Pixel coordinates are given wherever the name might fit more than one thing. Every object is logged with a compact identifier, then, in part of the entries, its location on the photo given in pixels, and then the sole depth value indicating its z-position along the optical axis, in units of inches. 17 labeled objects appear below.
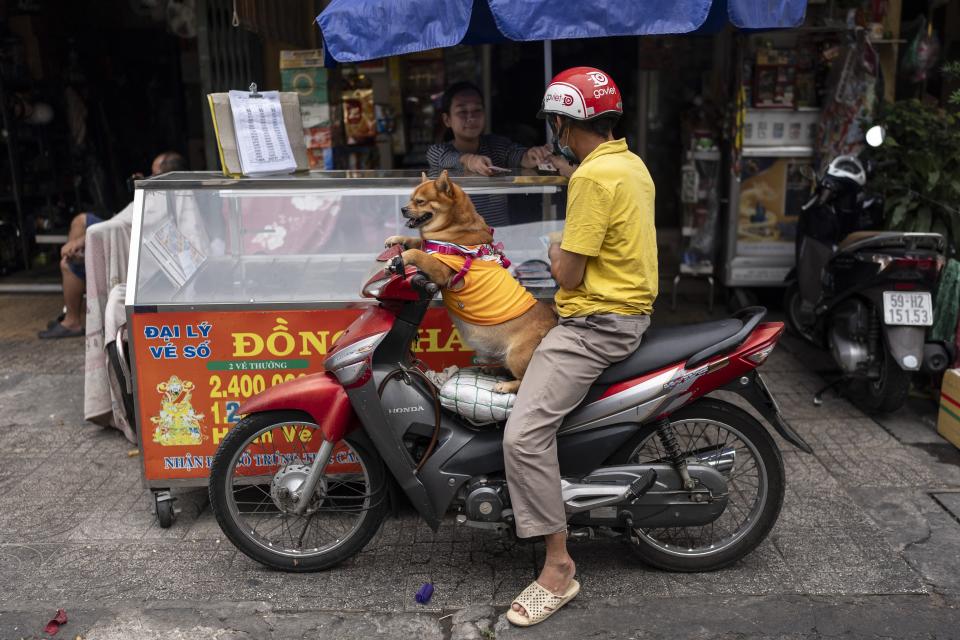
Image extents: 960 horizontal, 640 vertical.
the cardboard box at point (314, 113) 264.7
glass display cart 159.8
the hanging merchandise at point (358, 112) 288.2
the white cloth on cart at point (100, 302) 204.1
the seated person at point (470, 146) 193.5
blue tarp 166.7
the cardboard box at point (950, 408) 196.5
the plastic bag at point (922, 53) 278.2
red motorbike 137.6
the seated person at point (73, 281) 267.6
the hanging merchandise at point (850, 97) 263.4
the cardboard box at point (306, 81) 262.5
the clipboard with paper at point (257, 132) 169.2
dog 137.9
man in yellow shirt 129.3
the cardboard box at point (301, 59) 260.5
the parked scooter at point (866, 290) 204.2
